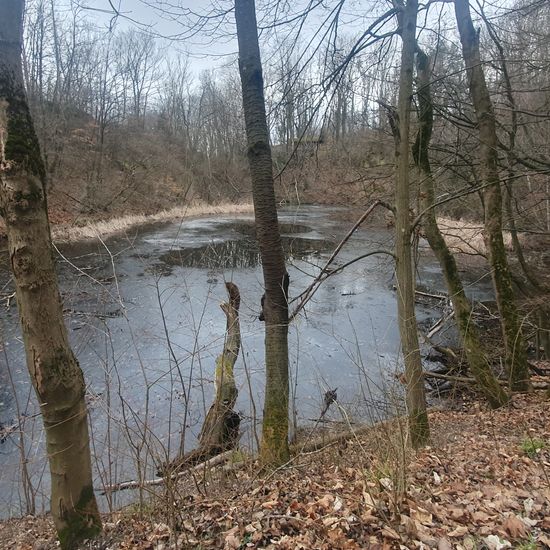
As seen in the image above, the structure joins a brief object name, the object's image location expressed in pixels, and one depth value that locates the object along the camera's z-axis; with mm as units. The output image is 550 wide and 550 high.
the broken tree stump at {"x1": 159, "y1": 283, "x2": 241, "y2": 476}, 5125
